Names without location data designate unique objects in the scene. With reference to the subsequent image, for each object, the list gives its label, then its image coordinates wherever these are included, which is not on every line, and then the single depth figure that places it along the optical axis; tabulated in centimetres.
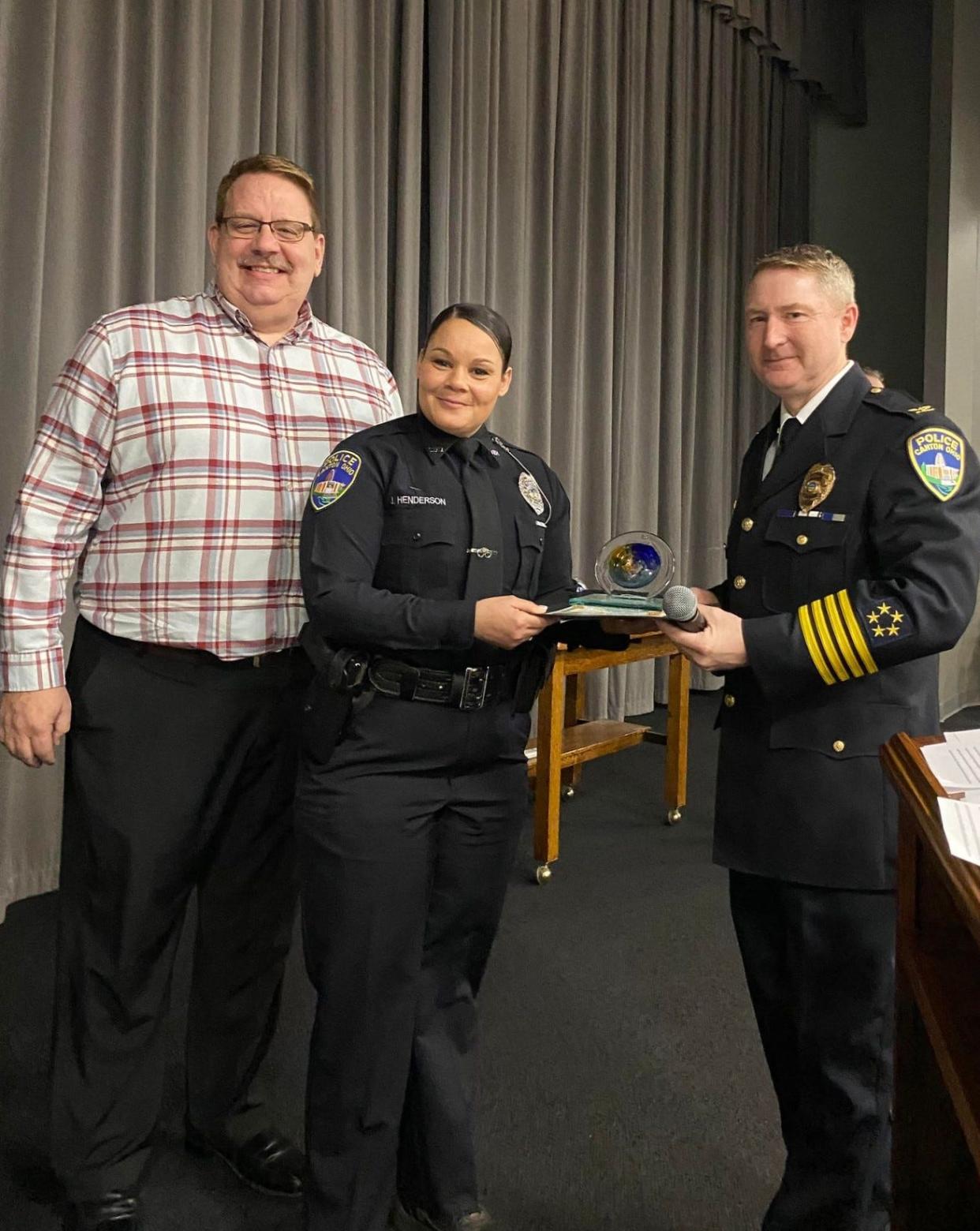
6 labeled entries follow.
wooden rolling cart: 327
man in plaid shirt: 162
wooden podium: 114
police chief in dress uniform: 140
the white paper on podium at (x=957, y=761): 106
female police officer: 145
